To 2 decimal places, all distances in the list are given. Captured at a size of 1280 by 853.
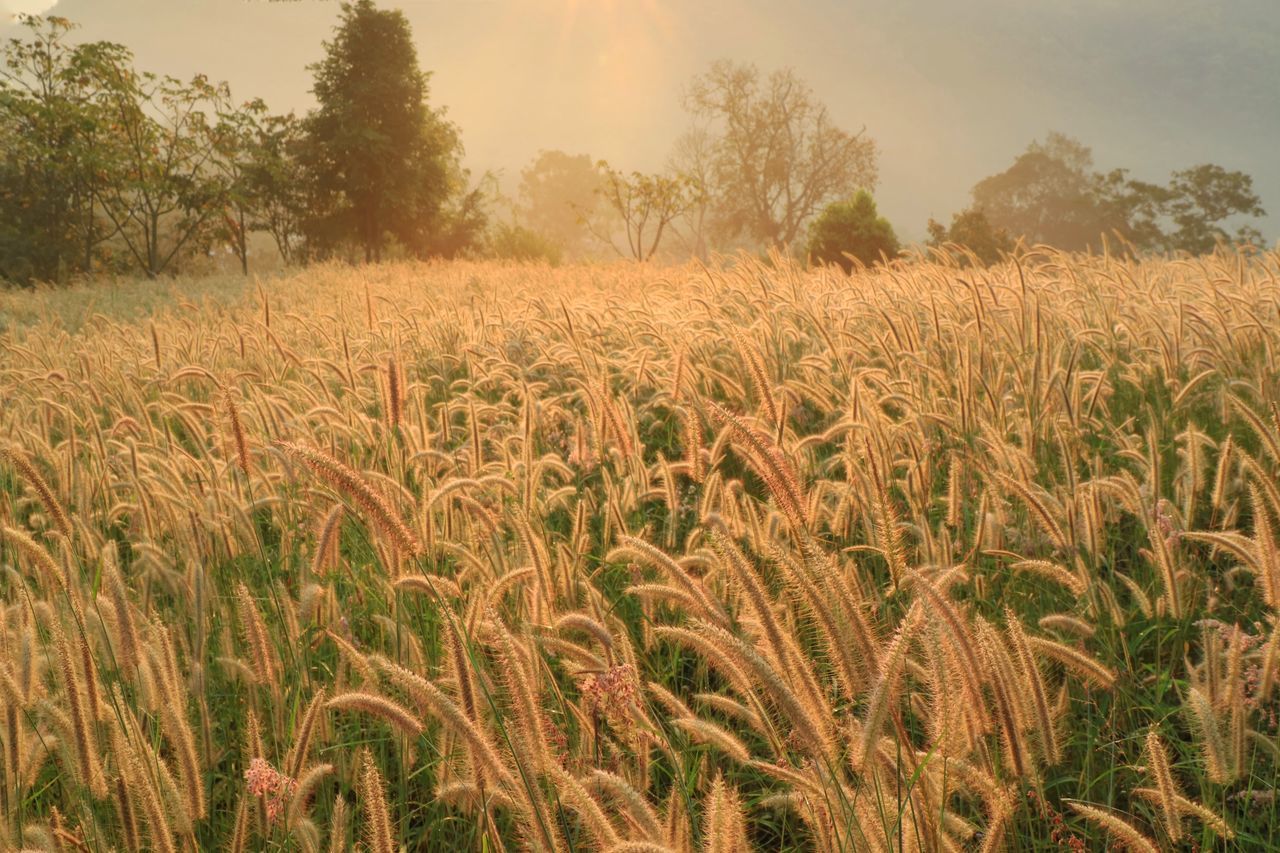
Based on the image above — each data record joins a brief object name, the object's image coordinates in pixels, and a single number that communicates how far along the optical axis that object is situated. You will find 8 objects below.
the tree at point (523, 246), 36.19
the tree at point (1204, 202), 65.94
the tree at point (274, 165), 35.75
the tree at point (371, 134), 36.31
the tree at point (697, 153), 61.50
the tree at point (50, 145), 30.78
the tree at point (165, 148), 32.75
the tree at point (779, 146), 59.78
